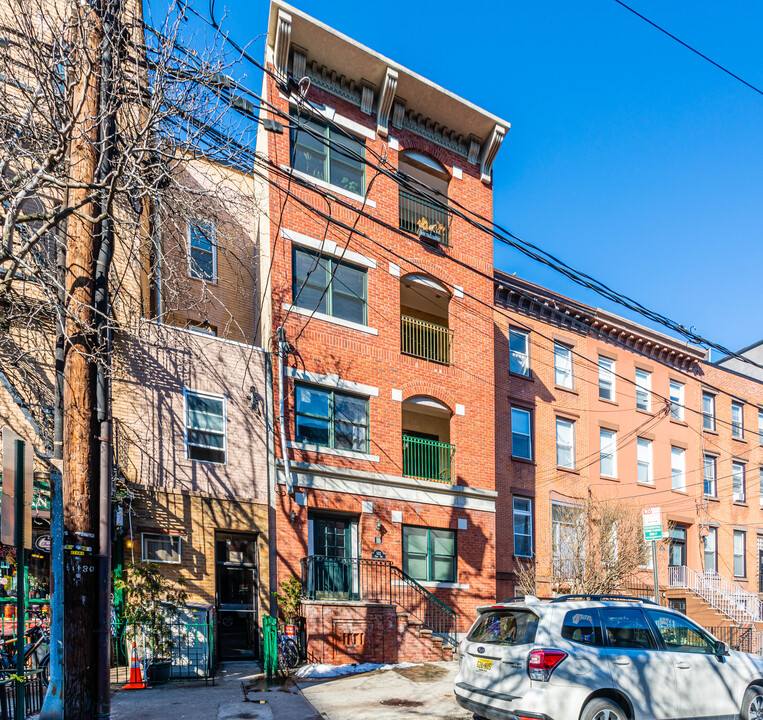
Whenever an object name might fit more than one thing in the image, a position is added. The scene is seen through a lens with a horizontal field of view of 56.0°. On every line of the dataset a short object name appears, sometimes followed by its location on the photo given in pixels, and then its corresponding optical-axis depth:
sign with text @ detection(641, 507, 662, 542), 13.71
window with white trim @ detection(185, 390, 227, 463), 15.22
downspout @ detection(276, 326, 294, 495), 15.96
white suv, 7.88
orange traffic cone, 11.86
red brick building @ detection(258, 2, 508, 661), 16.69
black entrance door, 14.85
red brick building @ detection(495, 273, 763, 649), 22.12
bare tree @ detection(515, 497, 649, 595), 19.34
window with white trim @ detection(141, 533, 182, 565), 13.99
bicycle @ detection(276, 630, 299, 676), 13.50
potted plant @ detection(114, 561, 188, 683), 12.53
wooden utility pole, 7.34
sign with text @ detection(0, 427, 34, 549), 6.16
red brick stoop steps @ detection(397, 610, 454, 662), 15.04
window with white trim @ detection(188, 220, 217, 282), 18.47
